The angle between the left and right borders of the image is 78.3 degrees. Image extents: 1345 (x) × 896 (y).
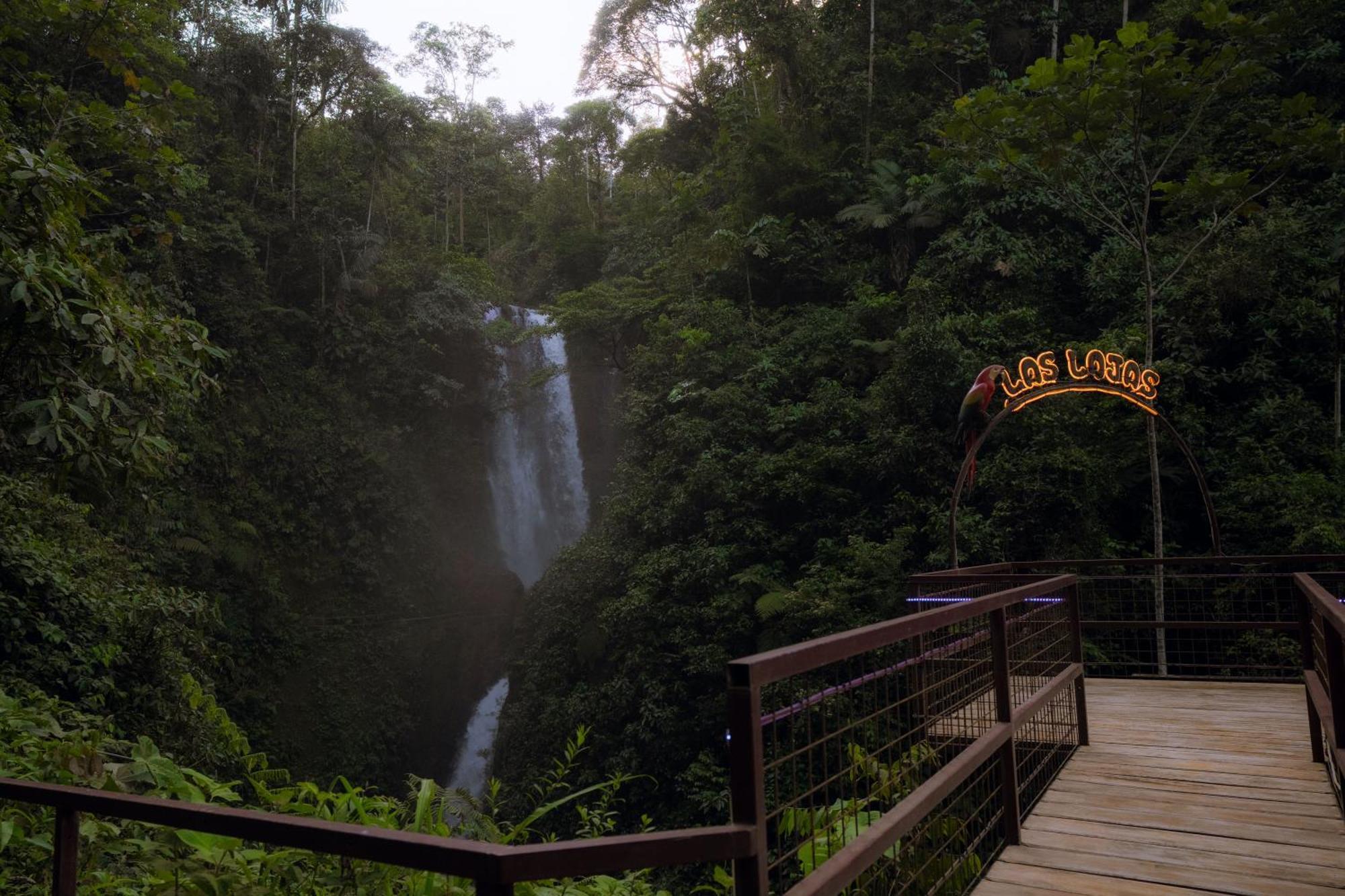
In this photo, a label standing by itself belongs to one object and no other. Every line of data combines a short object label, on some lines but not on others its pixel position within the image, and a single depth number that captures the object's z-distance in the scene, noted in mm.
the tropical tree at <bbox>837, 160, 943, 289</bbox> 16203
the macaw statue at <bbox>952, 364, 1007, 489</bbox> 8484
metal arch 8070
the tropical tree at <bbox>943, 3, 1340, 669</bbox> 9164
